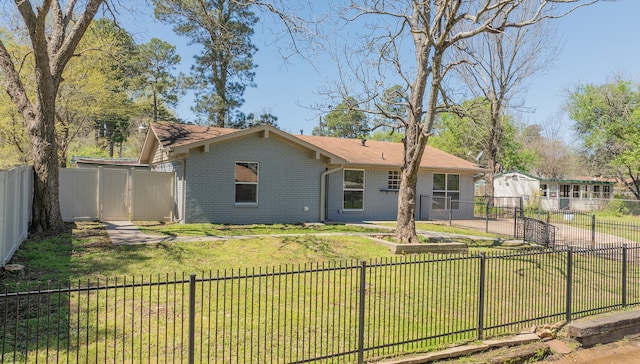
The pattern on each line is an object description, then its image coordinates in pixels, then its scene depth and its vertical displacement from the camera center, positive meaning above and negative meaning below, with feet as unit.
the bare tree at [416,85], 36.42 +10.01
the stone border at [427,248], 36.42 -5.49
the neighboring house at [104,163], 63.37 +3.15
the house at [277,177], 48.85 +1.28
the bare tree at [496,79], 87.10 +24.30
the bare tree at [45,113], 37.40 +6.40
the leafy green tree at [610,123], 110.01 +19.66
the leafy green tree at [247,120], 115.13 +19.09
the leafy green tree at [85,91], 68.85 +16.24
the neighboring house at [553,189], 112.72 +0.54
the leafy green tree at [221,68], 101.19 +31.52
